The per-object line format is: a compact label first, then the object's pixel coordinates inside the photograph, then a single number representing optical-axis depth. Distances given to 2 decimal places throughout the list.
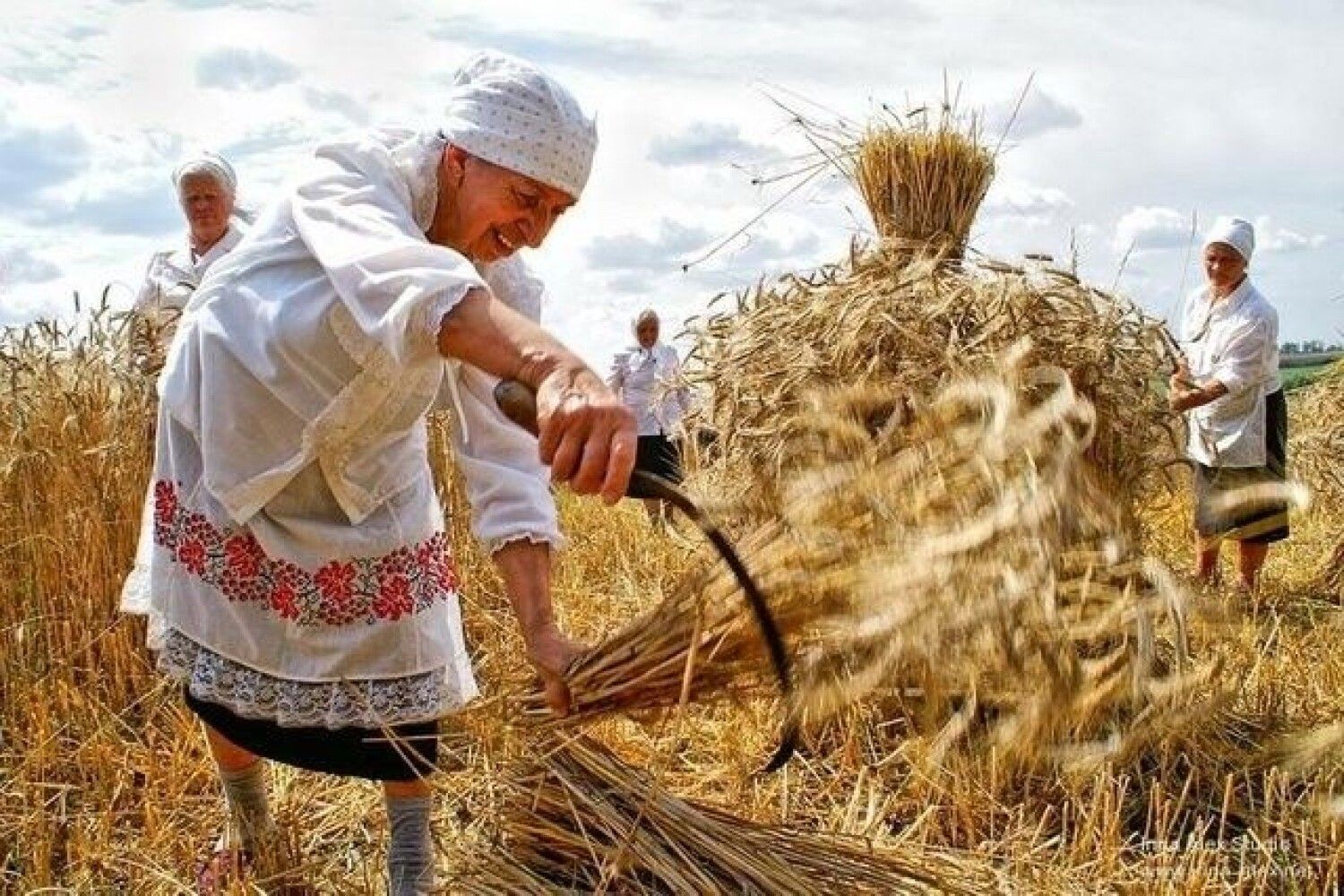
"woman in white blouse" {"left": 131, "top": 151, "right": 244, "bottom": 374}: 4.61
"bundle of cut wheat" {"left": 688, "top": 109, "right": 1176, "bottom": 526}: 3.33
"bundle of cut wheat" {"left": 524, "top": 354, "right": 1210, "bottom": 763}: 1.64
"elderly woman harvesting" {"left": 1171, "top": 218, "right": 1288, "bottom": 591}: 5.79
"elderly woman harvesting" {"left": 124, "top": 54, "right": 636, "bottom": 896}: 2.03
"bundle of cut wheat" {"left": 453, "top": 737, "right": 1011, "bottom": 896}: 1.90
